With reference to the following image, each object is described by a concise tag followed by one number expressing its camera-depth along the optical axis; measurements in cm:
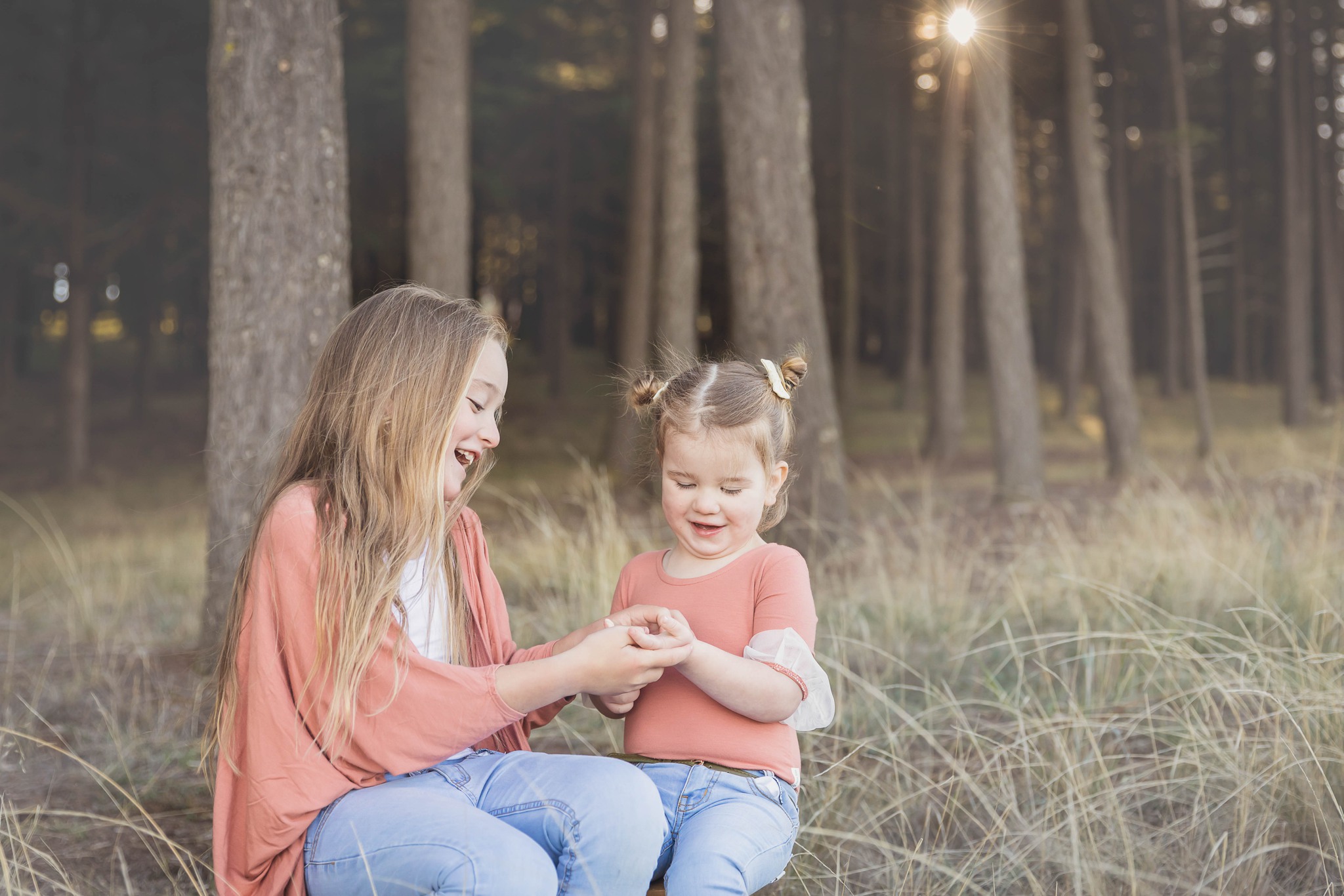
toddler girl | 209
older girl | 192
